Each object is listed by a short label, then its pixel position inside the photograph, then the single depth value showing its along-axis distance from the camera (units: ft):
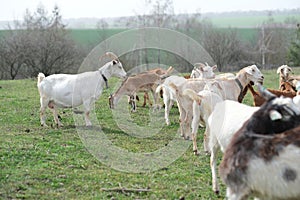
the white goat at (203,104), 29.24
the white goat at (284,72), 48.16
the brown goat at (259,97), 37.12
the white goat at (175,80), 41.07
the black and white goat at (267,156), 15.80
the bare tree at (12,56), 107.86
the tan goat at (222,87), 36.63
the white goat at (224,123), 21.50
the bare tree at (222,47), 123.03
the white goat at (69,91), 40.24
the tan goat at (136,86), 49.08
